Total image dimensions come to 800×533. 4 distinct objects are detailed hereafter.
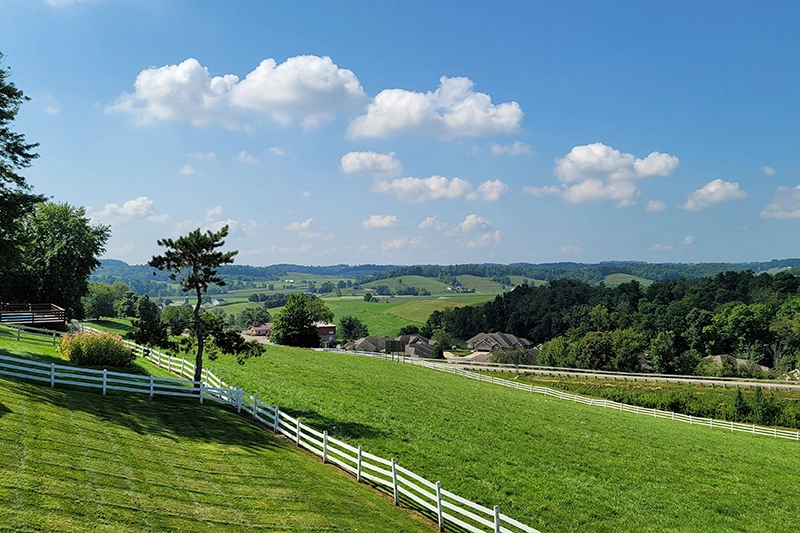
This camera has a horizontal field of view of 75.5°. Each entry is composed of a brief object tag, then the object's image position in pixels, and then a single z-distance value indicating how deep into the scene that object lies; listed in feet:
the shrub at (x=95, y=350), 75.56
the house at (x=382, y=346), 369.71
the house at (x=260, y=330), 522.47
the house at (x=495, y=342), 429.01
